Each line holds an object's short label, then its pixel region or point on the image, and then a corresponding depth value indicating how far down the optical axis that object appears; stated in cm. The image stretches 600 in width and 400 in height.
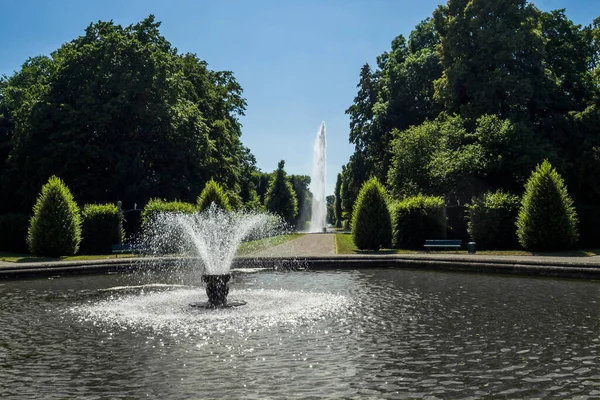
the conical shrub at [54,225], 2752
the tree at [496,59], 3691
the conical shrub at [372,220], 2872
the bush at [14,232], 3356
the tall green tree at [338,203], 12156
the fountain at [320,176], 8050
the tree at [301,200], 11769
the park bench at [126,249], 2686
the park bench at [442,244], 2744
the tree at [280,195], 8388
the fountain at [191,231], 2419
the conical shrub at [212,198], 3139
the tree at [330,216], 17966
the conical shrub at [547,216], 2586
